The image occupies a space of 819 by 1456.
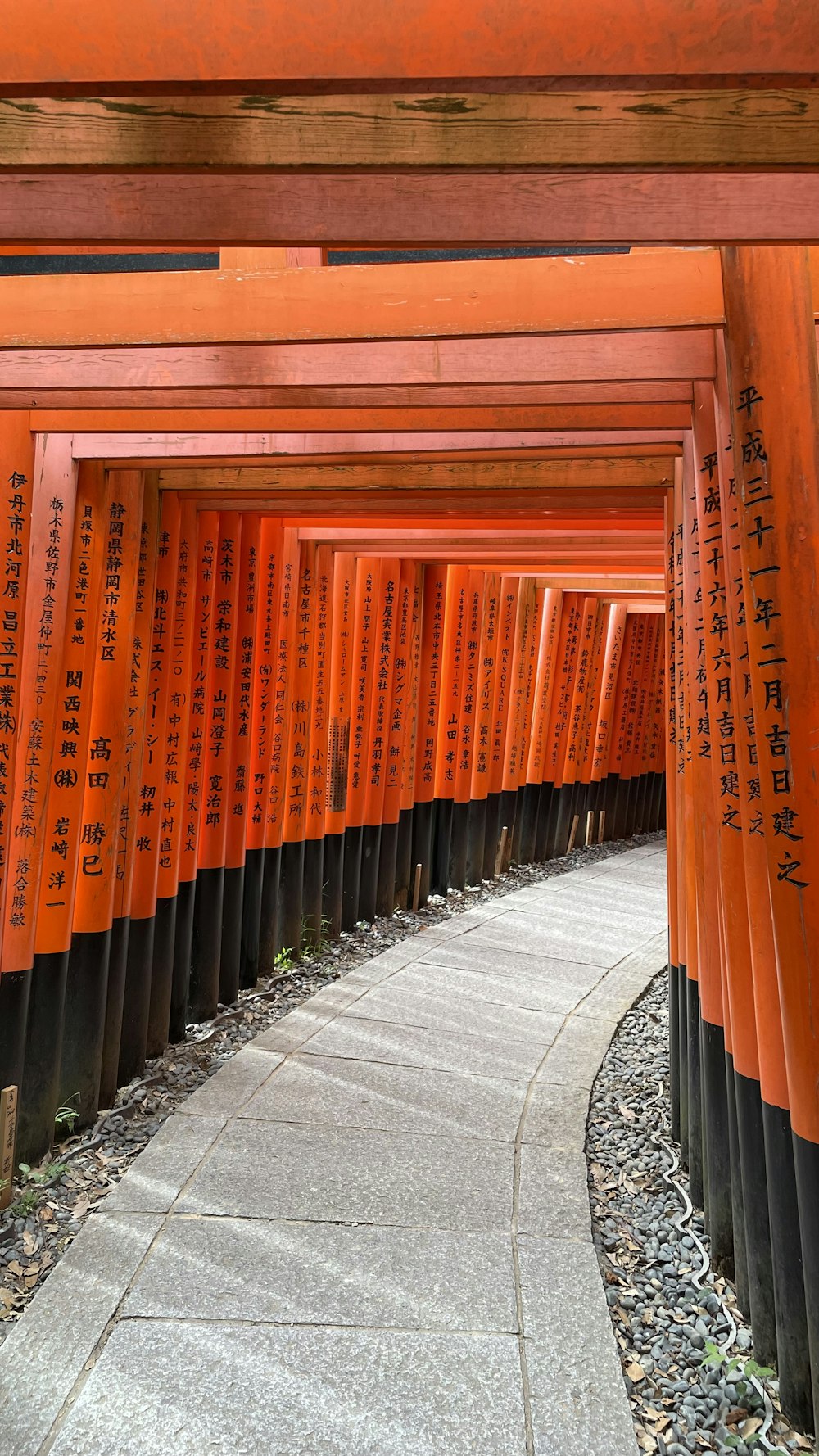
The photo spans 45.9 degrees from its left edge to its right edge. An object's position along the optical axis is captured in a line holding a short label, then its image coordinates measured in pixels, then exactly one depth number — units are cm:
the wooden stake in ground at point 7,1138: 390
